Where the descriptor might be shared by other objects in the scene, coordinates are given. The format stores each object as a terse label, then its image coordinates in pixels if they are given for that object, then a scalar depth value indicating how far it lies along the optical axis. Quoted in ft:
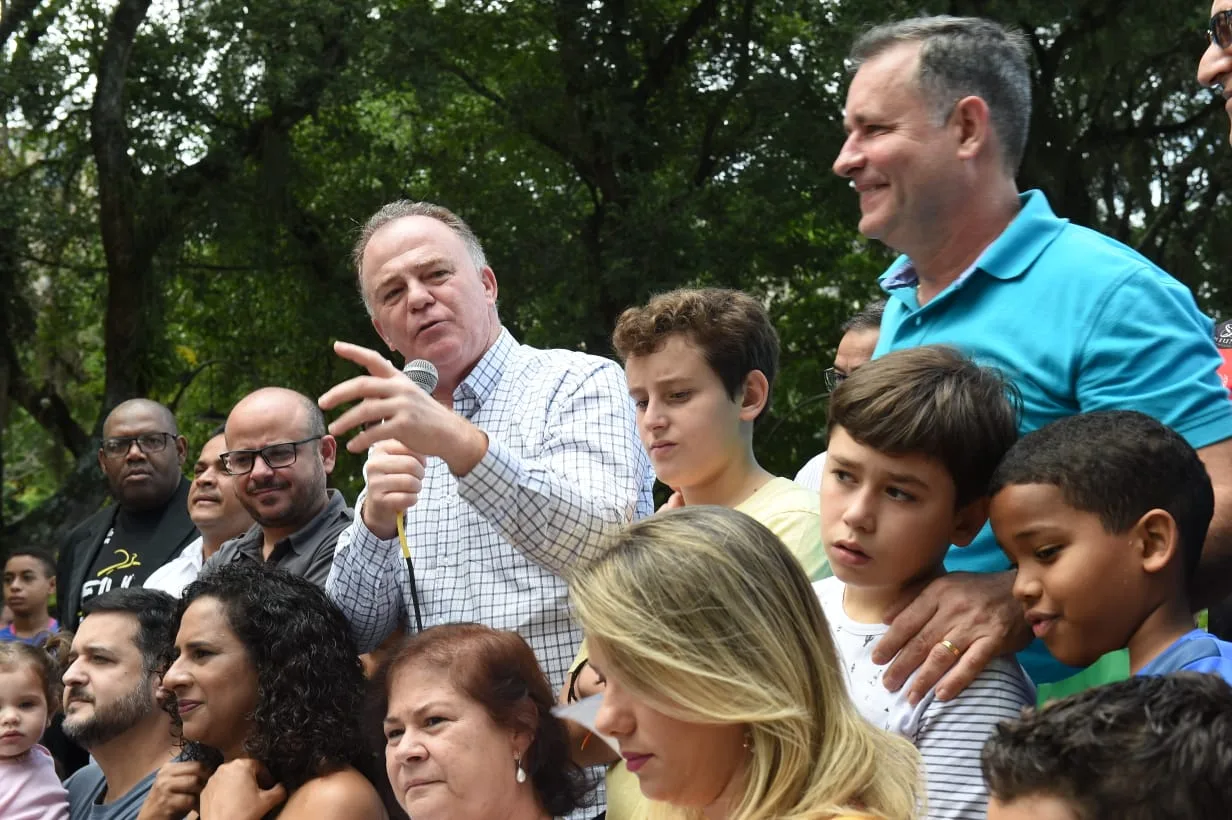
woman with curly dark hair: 12.07
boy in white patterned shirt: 8.46
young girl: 15.76
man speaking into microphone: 10.11
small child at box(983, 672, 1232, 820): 5.76
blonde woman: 7.37
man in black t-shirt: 22.36
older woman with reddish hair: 10.64
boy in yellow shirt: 10.75
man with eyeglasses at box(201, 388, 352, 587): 15.37
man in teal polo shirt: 8.35
